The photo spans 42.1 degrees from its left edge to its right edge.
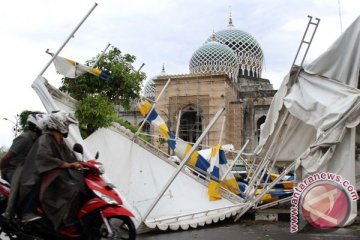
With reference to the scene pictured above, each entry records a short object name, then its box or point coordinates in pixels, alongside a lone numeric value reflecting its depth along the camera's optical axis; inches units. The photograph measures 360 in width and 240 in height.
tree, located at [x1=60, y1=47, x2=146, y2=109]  568.7
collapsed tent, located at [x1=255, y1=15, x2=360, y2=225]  287.0
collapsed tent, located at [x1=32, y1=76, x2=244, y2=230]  327.3
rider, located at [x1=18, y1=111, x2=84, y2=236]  173.2
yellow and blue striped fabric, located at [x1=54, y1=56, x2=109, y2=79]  316.2
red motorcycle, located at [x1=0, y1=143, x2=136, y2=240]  176.9
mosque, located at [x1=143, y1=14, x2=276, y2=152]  1534.2
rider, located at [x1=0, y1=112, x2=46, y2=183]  204.2
